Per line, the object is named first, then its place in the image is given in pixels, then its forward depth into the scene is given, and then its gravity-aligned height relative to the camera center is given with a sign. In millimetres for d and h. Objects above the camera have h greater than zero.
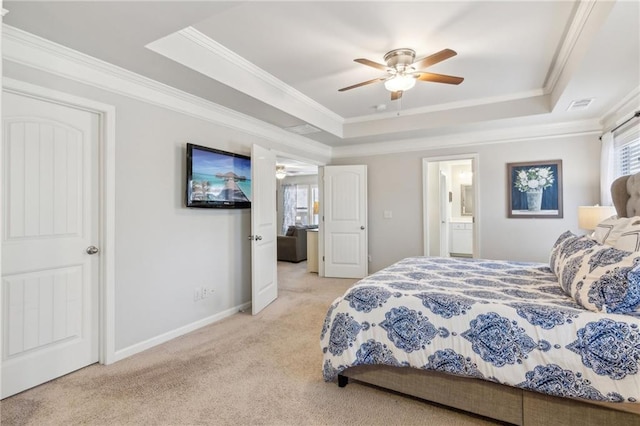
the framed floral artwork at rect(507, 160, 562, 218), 4246 +331
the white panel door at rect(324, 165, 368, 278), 5383 -106
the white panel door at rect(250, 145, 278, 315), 3605 -169
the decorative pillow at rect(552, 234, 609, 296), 1890 -296
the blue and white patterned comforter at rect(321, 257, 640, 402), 1491 -637
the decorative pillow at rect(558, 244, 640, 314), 1505 -339
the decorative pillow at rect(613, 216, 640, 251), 1776 -138
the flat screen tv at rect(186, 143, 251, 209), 3115 +387
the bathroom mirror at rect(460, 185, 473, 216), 7457 +326
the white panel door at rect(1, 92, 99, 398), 2090 -169
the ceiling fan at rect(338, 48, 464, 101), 2711 +1211
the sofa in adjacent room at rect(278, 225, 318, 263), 7027 -657
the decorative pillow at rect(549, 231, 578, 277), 2465 -284
